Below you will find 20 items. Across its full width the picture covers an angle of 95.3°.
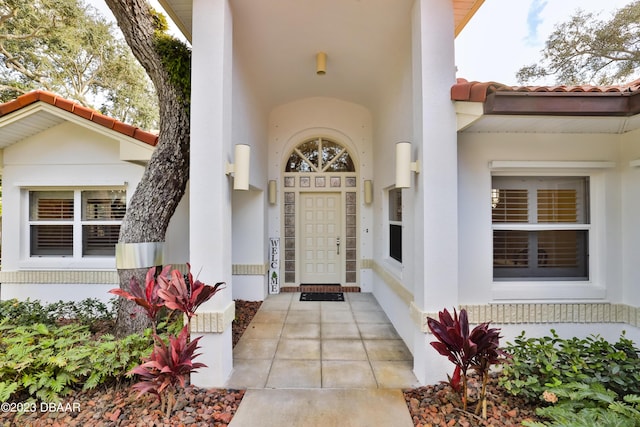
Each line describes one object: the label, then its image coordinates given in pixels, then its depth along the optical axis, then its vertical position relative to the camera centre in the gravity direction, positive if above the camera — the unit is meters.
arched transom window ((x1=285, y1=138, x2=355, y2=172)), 7.27 +1.60
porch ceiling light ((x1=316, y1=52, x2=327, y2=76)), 4.84 +2.67
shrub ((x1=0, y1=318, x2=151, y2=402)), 2.85 -1.46
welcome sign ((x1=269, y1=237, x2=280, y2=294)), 6.87 -1.06
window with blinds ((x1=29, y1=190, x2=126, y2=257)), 5.54 +0.01
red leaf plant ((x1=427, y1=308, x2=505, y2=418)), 2.52 -1.10
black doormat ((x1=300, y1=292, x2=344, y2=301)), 6.44 -1.71
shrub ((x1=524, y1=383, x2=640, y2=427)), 2.10 -1.48
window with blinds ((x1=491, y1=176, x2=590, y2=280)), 3.72 -0.12
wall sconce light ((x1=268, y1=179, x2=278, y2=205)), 6.95 +0.70
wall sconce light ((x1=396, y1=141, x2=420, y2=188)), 3.41 +0.65
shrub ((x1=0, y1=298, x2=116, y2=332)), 4.31 -1.41
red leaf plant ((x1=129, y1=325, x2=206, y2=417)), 2.53 -1.30
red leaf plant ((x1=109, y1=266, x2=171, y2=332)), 2.85 -0.74
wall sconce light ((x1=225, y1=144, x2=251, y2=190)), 3.43 +0.63
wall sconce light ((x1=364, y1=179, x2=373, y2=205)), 6.89 +0.71
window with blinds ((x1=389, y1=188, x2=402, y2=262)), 5.14 -0.05
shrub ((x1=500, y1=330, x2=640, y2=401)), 2.70 -1.43
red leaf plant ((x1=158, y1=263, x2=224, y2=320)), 2.82 -0.71
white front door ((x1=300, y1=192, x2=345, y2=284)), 7.28 -0.40
